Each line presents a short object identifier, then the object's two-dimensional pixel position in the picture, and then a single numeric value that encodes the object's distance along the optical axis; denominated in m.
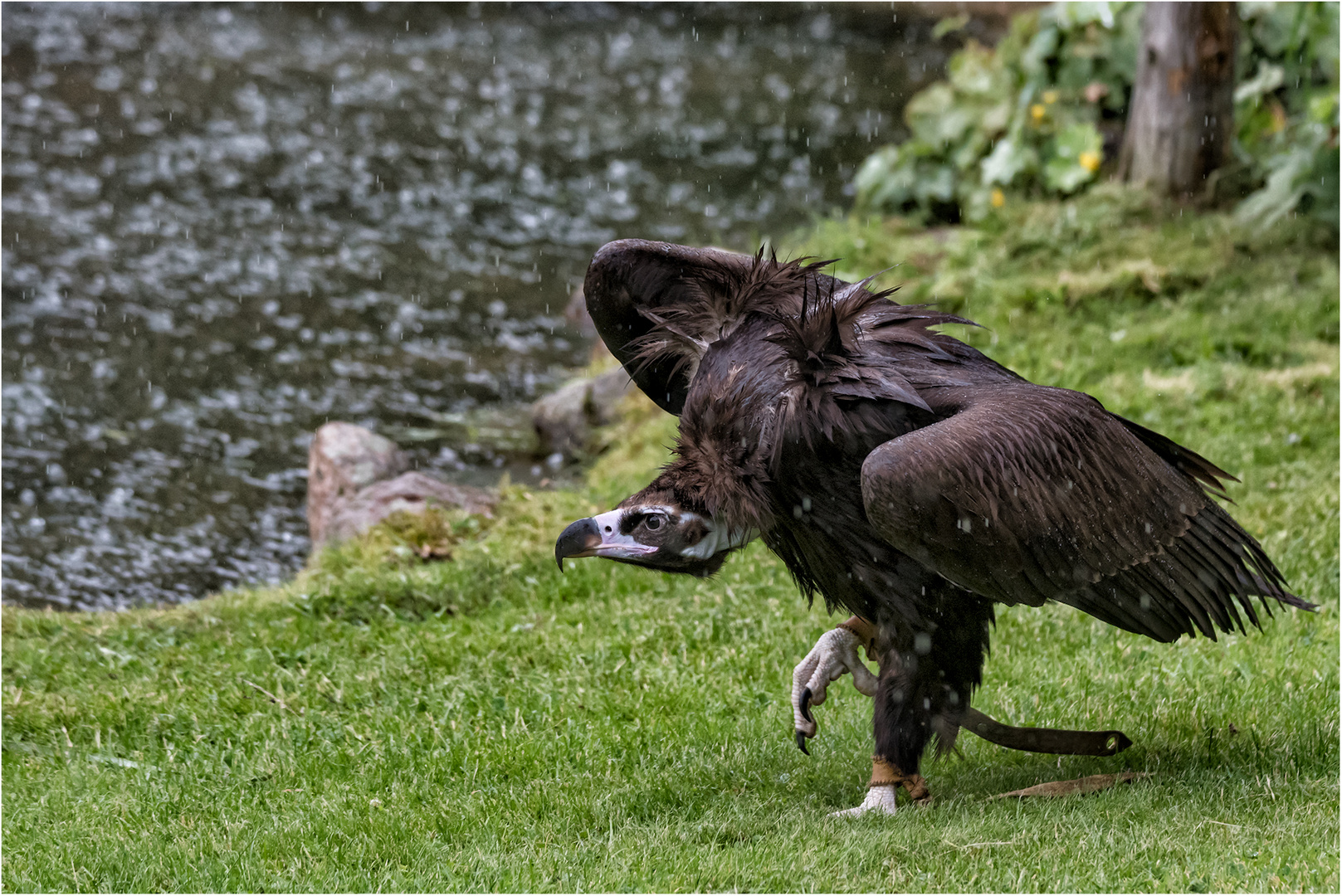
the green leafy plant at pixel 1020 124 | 22.92
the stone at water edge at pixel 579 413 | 19.61
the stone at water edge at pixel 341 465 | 16.91
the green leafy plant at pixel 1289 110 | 19.94
